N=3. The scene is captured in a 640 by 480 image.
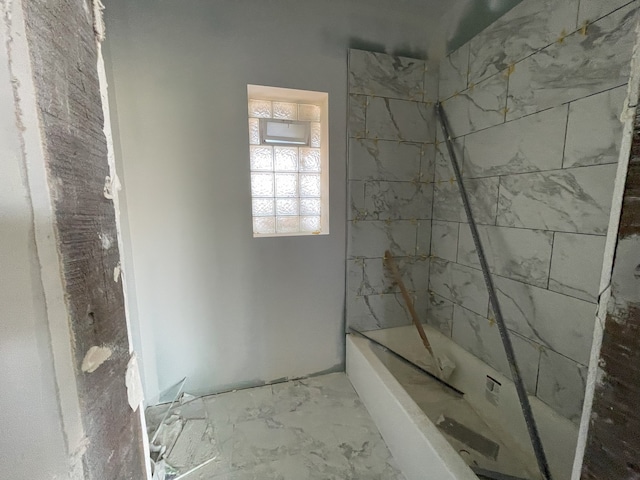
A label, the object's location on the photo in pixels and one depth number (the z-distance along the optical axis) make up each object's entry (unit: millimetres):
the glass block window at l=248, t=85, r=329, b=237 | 1775
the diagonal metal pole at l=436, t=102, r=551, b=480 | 1110
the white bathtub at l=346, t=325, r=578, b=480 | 1114
